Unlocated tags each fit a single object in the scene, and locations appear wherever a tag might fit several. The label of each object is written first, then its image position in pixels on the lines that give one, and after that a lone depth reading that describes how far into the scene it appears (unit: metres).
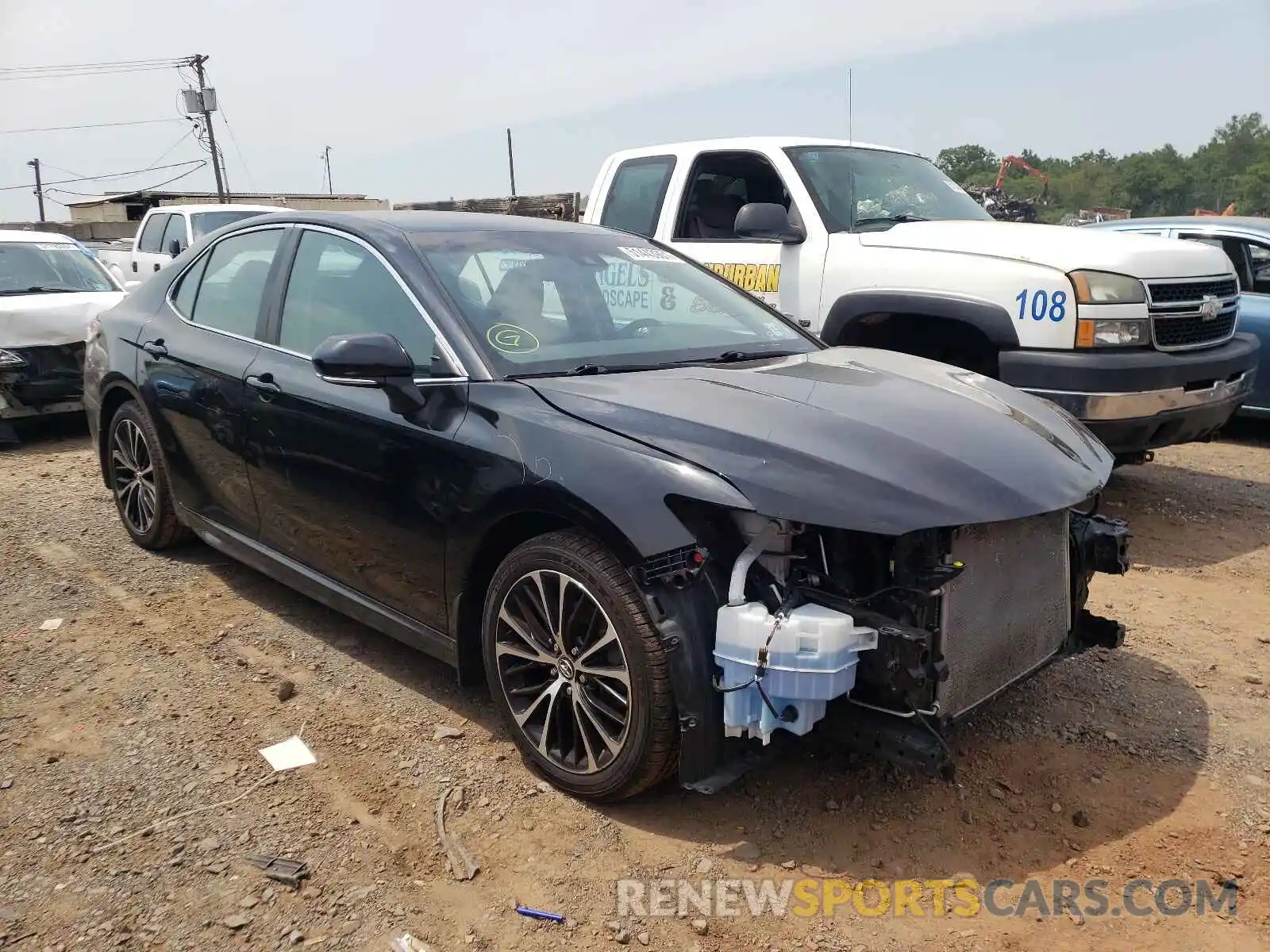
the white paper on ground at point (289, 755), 3.28
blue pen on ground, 2.55
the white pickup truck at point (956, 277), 5.02
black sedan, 2.65
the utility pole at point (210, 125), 40.62
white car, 8.05
